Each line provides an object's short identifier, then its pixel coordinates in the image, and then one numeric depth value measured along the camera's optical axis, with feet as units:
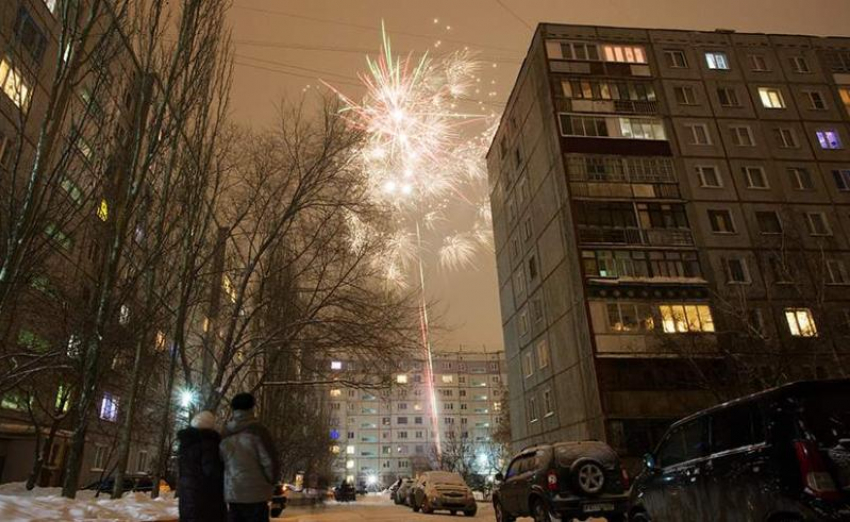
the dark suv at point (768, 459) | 15.07
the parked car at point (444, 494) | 61.57
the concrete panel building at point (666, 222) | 86.53
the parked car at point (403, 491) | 105.91
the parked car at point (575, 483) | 33.14
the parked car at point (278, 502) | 61.82
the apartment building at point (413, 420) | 359.66
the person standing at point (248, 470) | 17.89
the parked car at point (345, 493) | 154.71
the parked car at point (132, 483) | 72.09
